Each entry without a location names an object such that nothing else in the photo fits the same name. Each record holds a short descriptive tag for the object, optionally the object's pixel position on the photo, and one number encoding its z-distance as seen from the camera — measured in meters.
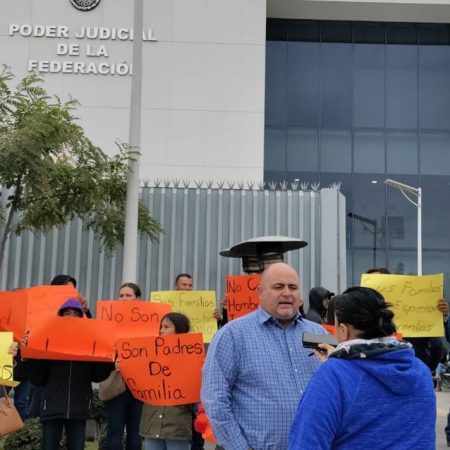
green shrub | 6.98
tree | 8.61
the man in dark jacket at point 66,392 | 5.40
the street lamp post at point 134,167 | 9.43
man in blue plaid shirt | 3.21
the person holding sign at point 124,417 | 6.28
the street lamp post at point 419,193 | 19.30
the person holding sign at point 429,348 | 6.45
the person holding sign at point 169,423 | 5.14
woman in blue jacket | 2.41
